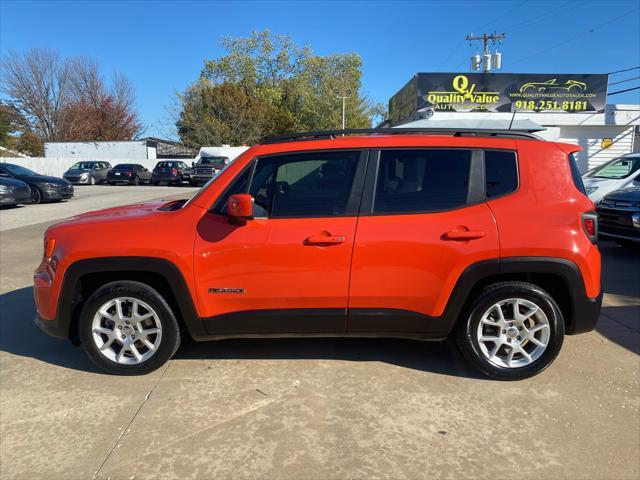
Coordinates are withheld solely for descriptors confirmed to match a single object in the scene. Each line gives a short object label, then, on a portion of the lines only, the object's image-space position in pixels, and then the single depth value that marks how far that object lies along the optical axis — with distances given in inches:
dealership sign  757.3
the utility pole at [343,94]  1850.5
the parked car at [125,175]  1138.0
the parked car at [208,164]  1035.3
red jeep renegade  123.3
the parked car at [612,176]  359.6
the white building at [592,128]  757.3
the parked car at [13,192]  538.3
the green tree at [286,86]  1743.4
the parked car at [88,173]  1132.5
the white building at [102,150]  1632.6
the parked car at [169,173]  1093.1
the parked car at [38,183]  619.2
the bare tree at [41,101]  1840.6
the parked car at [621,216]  268.4
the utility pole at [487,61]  1090.7
